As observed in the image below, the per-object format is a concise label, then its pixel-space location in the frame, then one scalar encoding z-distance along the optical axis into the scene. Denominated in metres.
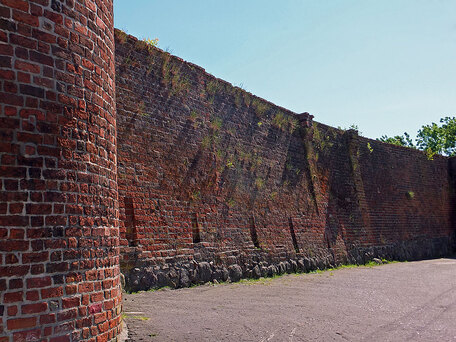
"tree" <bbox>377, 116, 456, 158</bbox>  37.47
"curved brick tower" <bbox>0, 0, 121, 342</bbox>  3.42
